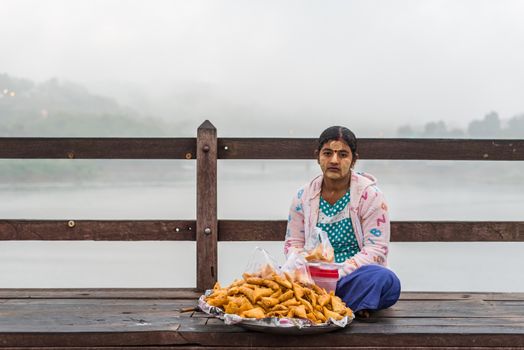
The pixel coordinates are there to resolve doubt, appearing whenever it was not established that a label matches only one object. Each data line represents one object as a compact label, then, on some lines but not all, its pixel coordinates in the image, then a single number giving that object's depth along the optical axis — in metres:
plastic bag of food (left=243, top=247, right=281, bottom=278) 2.92
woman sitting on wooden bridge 3.11
